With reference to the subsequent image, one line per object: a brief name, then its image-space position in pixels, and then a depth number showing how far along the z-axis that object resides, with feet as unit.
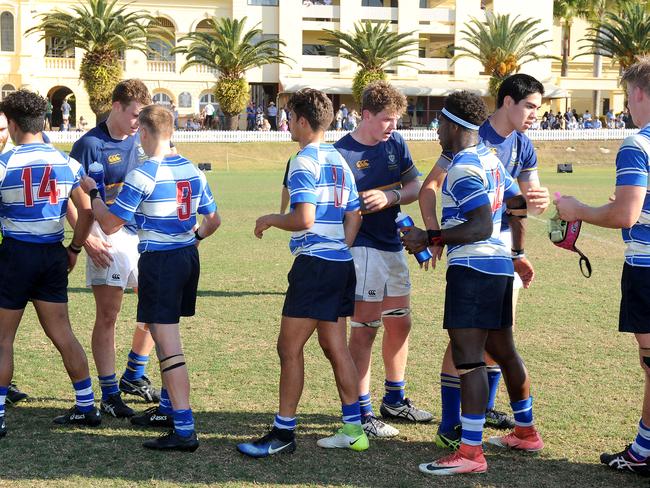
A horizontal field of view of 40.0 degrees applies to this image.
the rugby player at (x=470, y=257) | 17.84
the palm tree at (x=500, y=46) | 205.57
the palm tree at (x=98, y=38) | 176.45
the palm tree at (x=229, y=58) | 190.29
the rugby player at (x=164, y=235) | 18.86
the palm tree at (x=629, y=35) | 202.49
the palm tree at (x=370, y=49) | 198.18
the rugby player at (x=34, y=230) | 19.79
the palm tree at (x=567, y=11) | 259.39
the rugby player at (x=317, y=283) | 18.93
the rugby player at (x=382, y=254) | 21.36
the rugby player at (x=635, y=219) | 16.76
